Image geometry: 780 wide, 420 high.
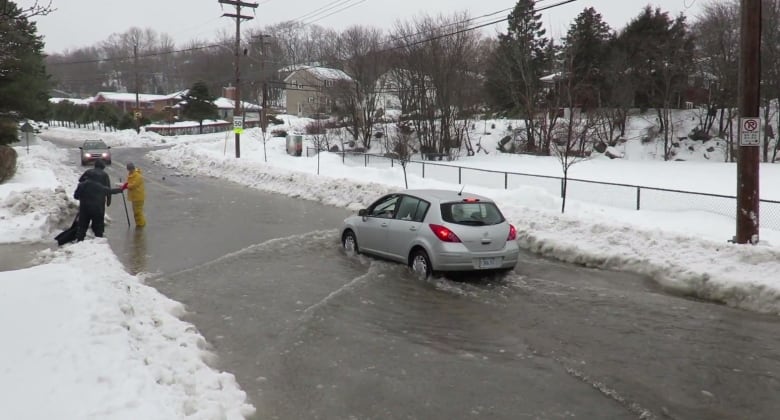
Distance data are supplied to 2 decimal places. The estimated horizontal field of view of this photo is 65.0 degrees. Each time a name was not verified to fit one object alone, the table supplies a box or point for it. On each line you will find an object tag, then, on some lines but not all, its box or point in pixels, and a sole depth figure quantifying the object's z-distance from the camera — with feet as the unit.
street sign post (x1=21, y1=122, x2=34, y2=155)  136.77
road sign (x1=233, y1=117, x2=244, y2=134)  117.47
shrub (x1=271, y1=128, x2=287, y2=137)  179.52
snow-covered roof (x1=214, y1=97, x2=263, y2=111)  346.95
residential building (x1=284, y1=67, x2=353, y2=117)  162.30
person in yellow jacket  51.41
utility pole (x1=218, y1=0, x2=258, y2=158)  128.77
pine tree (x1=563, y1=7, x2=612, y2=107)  151.38
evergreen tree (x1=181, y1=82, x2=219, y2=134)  252.21
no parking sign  35.65
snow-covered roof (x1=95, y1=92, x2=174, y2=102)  405.39
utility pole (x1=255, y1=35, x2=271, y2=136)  171.69
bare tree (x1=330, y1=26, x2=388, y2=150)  152.46
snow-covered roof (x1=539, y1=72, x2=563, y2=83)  157.43
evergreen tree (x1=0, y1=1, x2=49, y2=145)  94.53
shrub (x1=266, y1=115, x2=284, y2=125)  247.29
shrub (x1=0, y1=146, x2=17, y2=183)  69.95
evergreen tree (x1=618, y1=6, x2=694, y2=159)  145.59
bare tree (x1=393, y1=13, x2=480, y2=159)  140.26
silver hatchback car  32.94
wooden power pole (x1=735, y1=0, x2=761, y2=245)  35.35
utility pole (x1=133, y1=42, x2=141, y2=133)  258.06
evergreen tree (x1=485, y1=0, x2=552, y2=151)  149.38
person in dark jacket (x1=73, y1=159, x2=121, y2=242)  41.98
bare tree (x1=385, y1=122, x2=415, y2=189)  88.58
